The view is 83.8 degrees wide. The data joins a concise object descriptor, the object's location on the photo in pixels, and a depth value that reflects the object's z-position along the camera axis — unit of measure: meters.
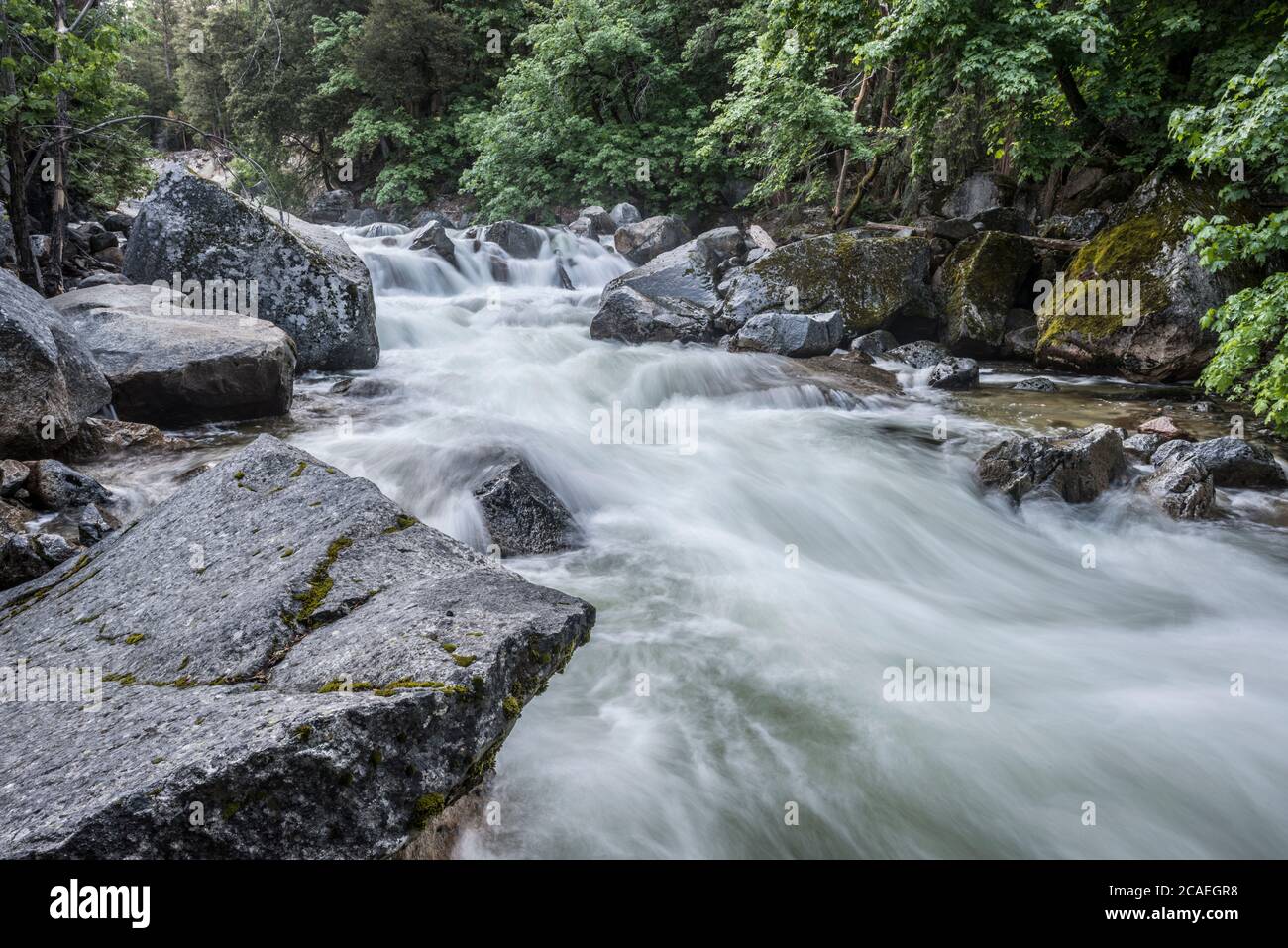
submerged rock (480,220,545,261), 17.53
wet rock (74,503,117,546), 4.39
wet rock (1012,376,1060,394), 10.21
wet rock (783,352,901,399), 10.24
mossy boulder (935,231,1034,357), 11.95
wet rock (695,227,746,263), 16.42
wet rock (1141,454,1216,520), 6.32
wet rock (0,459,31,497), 4.77
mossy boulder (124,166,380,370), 8.54
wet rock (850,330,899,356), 12.10
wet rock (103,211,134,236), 14.23
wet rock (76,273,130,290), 9.33
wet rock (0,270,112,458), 5.12
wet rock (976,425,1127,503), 6.62
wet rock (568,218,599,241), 19.53
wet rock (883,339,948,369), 11.53
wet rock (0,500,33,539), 4.16
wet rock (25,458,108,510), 4.87
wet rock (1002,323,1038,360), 11.70
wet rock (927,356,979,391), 10.49
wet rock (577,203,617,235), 20.09
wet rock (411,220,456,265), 16.34
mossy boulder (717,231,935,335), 12.42
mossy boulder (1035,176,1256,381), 9.52
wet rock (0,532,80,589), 3.56
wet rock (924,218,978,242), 13.24
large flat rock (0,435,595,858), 1.75
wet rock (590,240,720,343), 12.58
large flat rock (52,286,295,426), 6.84
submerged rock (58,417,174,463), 5.96
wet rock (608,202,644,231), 20.20
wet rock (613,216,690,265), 18.22
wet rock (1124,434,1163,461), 7.41
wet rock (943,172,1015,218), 15.41
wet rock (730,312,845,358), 11.67
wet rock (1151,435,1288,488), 6.73
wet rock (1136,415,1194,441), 7.73
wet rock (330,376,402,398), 8.78
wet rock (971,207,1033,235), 13.68
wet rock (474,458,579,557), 5.16
